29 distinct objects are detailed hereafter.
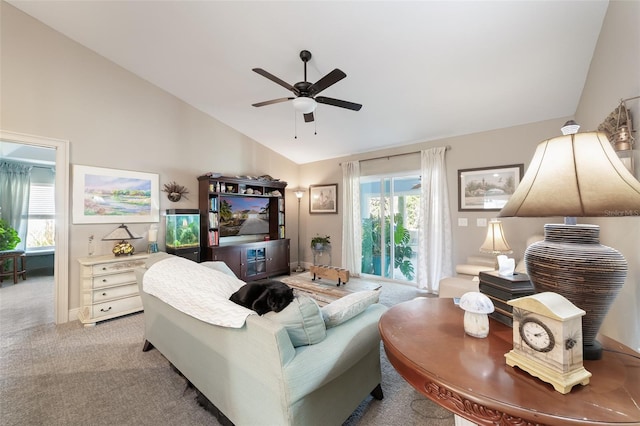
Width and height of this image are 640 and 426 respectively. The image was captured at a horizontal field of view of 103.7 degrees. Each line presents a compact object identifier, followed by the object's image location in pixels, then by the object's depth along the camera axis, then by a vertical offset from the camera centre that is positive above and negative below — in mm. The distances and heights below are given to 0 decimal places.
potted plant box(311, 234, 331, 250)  5312 -572
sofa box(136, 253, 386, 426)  1113 -751
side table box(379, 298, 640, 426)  633 -499
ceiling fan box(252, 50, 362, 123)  2264 +1217
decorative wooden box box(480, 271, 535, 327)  1100 -346
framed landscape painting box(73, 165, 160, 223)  3191 +297
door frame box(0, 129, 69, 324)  3001 -190
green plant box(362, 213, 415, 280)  4609 -568
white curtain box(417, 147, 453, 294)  4020 -163
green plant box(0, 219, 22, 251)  4730 -358
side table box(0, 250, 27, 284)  4520 -861
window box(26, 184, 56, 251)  5461 -2
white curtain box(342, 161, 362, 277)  5020 -124
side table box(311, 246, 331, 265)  5551 -851
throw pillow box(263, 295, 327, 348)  1198 -513
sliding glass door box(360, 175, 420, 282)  4562 -200
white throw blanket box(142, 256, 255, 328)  1257 -449
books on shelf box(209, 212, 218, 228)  4285 -64
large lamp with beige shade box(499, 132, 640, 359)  775 +8
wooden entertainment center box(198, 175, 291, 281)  4273 -206
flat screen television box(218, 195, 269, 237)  4617 +16
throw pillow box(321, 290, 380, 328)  1462 -574
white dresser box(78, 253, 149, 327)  2916 -850
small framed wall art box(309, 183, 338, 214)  5465 +369
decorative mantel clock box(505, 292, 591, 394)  704 -379
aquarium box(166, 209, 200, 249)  3852 -188
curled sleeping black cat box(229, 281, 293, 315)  1264 -424
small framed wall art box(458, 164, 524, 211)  3600 +411
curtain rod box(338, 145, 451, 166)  4066 +1083
